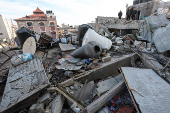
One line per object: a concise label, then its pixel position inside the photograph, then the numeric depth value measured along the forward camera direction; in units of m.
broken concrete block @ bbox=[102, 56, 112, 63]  4.58
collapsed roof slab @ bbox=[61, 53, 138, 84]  3.83
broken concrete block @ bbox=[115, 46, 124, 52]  6.04
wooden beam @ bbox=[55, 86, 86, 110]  2.47
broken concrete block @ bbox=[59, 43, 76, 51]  6.51
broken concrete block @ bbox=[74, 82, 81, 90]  3.45
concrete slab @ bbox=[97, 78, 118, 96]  3.14
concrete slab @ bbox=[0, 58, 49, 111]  2.56
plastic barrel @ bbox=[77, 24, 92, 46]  7.41
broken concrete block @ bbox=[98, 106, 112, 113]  2.63
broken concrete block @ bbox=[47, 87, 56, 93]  2.93
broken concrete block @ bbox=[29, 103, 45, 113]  2.23
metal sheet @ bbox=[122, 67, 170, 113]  1.95
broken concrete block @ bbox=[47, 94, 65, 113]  2.46
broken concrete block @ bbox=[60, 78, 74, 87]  3.31
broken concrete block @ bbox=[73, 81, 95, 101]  3.30
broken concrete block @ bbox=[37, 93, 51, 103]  2.68
